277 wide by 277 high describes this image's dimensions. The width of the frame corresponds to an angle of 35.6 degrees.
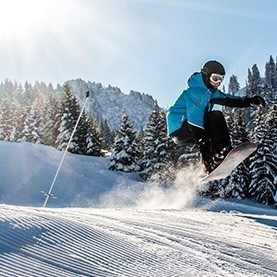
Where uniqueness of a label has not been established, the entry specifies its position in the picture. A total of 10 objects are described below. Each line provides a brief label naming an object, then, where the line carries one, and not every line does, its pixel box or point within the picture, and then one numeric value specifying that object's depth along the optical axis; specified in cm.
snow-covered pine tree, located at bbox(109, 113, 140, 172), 3578
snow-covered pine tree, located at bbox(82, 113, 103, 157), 4059
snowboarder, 718
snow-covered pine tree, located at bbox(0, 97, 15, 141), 4638
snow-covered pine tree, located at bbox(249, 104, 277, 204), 3136
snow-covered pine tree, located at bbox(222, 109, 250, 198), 3078
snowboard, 754
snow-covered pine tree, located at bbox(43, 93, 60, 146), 4484
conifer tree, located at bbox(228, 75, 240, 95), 15350
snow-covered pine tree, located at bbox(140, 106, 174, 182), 3341
